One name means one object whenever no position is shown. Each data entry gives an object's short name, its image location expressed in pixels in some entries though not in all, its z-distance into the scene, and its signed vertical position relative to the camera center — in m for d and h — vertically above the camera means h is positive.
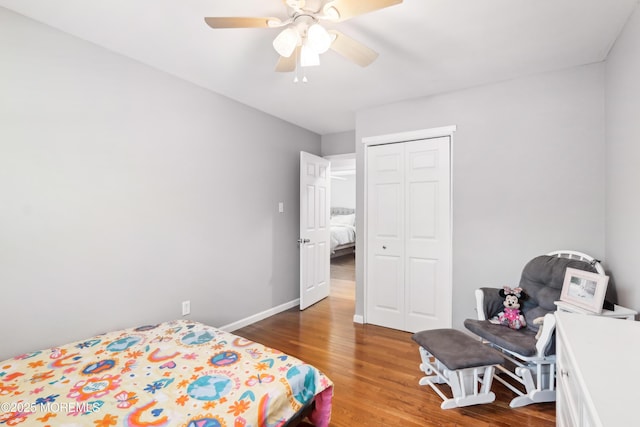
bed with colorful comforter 1.26 -0.88
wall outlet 2.68 -0.88
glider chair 1.90 -0.82
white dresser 0.77 -0.51
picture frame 1.79 -0.49
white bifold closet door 2.99 -0.22
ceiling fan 1.42 +1.03
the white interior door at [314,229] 3.86 -0.20
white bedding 7.01 -0.49
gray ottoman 1.84 -0.96
